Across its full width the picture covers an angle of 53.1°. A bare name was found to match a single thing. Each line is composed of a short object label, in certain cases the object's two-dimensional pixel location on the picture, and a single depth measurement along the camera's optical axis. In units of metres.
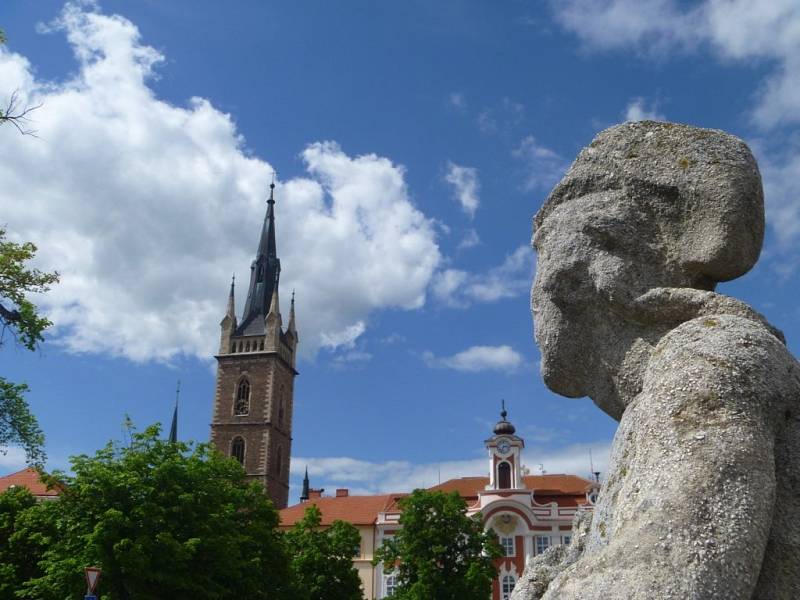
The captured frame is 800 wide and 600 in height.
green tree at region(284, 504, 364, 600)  32.81
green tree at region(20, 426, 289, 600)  19.89
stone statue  1.82
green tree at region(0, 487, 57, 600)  23.17
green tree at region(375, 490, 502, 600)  31.47
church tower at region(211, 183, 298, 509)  66.75
